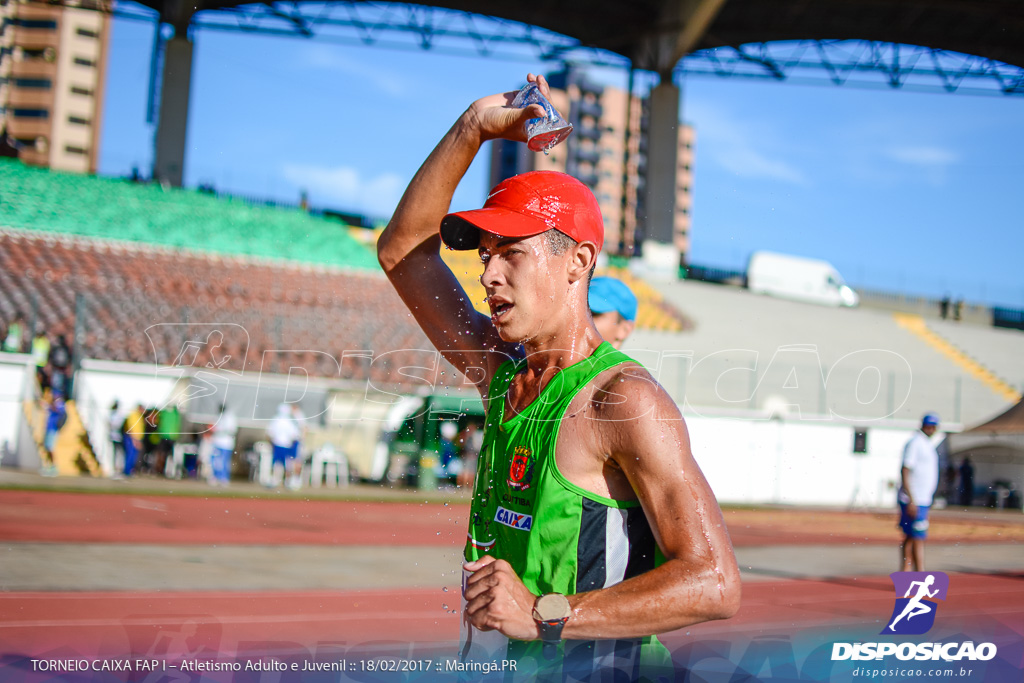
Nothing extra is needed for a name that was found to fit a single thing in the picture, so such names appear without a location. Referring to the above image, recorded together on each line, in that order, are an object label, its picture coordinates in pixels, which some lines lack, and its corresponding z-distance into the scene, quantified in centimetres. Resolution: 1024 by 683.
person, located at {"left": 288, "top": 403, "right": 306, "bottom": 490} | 1579
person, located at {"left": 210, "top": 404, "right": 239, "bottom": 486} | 1516
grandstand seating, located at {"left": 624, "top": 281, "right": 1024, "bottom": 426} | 1967
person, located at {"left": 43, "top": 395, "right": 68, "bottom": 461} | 1433
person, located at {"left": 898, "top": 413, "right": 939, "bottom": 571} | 809
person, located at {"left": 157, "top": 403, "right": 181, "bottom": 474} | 1523
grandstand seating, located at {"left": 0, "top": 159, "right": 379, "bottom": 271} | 2278
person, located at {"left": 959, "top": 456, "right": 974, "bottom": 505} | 1805
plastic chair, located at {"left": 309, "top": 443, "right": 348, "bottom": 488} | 1659
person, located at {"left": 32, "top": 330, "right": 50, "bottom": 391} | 1471
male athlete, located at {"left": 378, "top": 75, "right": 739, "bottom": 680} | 144
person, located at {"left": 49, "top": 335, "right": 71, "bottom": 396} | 1498
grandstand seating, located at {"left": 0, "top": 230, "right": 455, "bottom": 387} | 1681
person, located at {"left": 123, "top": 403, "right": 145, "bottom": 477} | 1482
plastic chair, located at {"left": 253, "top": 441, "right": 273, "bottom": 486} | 1587
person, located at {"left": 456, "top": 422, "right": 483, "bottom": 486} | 1220
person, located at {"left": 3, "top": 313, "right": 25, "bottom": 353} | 1521
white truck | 3250
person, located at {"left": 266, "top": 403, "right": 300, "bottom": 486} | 1520
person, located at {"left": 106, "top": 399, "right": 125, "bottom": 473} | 1498
